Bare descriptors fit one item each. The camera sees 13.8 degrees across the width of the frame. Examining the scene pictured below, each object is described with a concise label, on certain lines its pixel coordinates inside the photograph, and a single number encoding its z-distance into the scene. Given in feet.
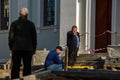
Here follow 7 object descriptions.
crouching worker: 51.30
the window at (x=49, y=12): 73.97
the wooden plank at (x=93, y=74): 28.99
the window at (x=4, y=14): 83.25
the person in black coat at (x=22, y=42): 39.70
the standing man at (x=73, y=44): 58.23
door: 67.00
